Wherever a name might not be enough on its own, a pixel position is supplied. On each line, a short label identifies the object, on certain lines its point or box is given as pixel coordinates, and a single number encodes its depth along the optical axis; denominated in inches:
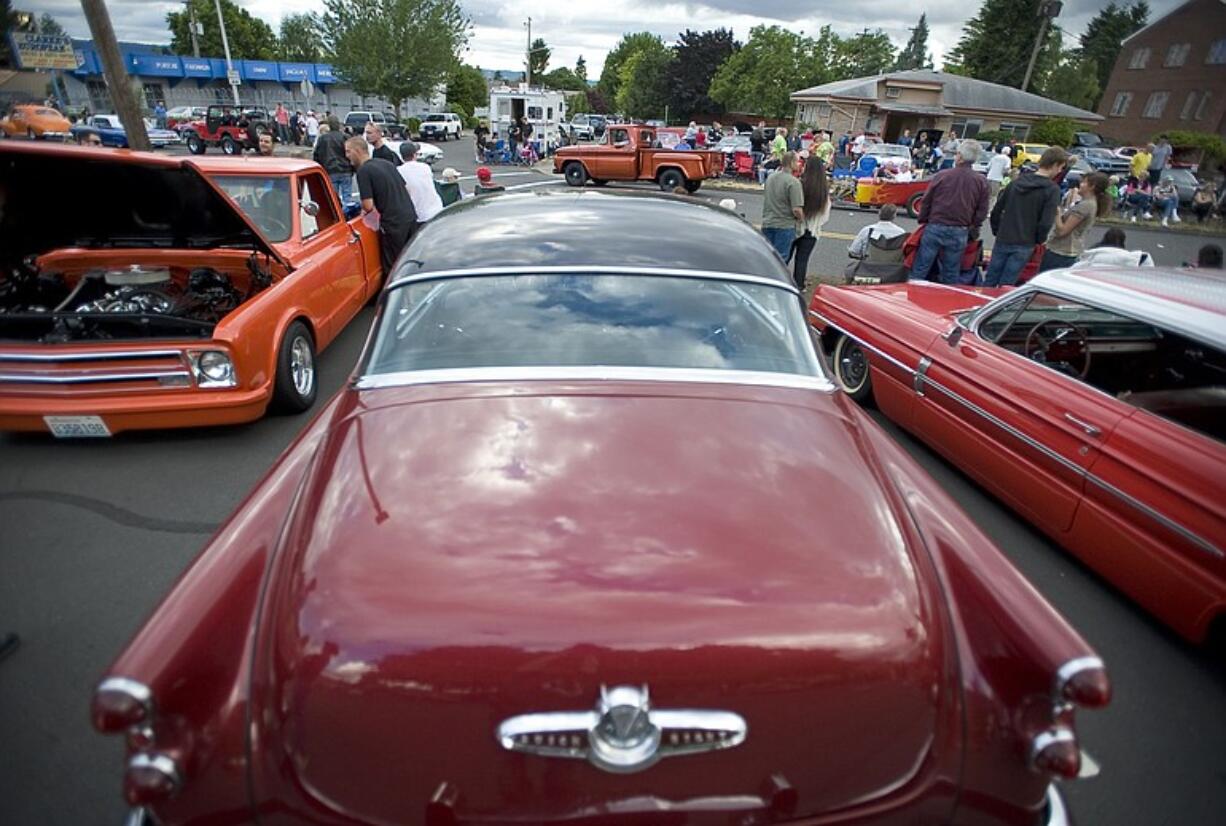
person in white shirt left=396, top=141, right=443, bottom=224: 292.5
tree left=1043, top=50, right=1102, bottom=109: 2285.9
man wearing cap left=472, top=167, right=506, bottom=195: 334.6
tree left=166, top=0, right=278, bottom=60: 2405.3
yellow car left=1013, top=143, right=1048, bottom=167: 947.7
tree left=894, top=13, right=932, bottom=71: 3725.9
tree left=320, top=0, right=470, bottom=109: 1374.3
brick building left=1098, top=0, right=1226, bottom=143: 1568.7
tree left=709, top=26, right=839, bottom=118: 1934.1
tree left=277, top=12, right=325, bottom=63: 2623.0
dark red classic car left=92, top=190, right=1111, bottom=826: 49.1
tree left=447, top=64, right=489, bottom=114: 2495.3
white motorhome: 1209.1
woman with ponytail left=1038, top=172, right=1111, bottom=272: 245.6
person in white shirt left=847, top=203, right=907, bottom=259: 303.3
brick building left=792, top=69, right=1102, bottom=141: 1414.9
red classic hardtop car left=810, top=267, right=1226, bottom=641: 107.2
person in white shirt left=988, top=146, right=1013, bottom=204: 692.7
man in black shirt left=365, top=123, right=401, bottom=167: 311.7
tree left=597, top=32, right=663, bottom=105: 3831.2
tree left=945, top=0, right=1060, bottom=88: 2092.8
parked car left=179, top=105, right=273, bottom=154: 1056.8
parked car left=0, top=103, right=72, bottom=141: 742.4
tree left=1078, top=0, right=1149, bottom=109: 2915.8
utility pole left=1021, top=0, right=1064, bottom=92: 1162.0
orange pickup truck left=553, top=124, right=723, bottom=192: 661.9
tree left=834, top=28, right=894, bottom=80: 2193.7
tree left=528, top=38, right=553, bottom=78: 3858.3
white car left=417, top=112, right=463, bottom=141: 1510.8
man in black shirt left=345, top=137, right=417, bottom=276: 259.1
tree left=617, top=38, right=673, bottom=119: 2375.7
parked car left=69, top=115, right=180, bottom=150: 1066.7
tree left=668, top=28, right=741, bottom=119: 2283.5
